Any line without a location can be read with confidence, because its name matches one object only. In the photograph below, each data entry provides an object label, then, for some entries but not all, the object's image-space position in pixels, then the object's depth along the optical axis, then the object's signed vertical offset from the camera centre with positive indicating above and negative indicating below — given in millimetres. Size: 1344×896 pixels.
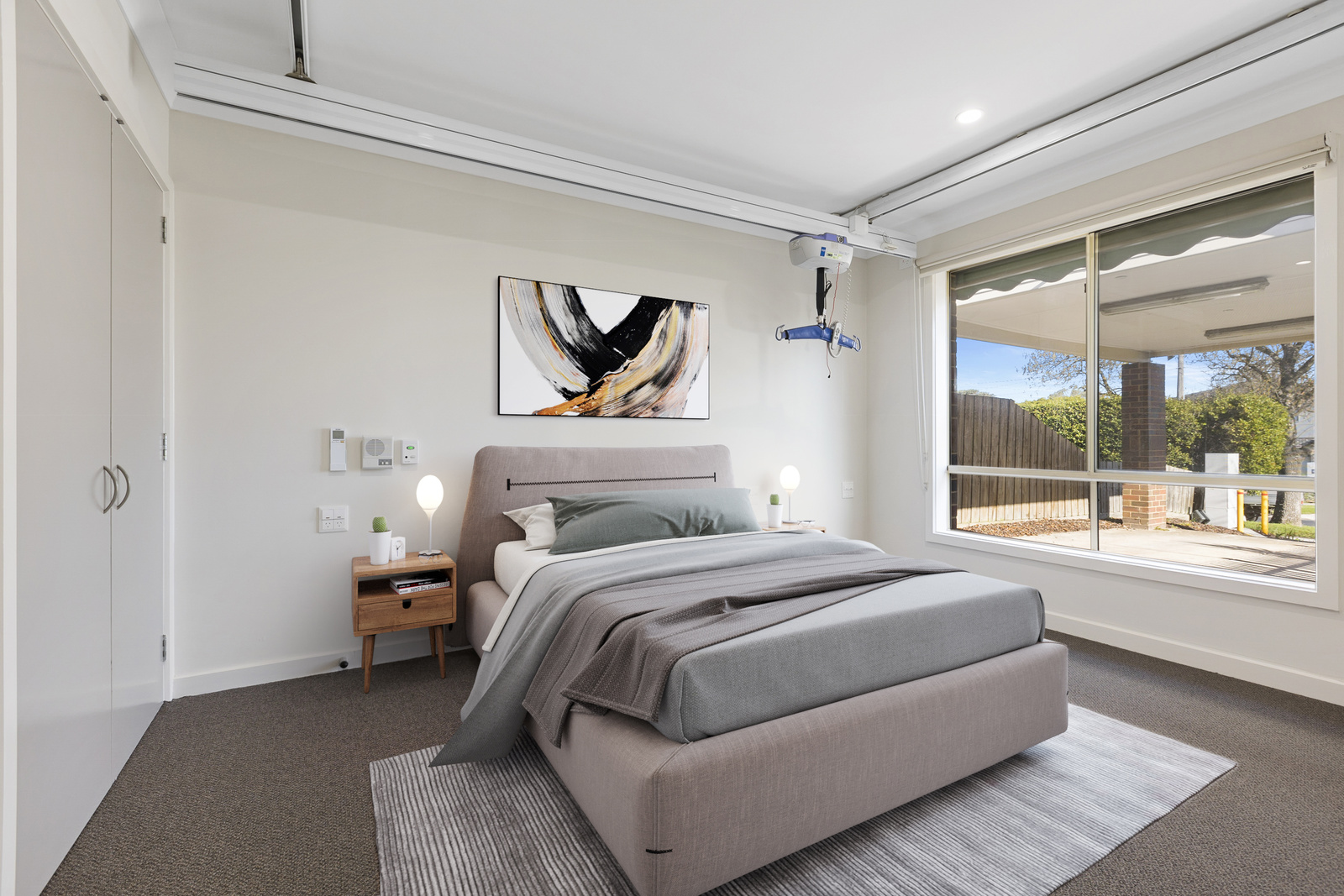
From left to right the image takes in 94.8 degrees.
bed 1457 -791
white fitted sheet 2723 -530
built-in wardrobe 1464 -8
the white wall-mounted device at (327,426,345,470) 3012 -23
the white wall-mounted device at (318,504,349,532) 3016 -353
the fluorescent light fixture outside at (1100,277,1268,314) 3029 +813
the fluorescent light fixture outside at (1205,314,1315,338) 2848 +597
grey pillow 2965 -353
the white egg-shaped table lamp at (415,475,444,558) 3049 -229
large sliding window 2924 +337
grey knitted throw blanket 1669 -519
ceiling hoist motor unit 3961 +1227
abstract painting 3484 +569
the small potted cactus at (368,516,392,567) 2877 -453
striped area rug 1605 -1116
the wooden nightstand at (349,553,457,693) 2730 -711
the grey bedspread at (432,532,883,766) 2076 -601
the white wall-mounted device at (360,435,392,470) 3094 -35
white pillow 3074 -388
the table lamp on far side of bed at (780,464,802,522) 4219 -205
